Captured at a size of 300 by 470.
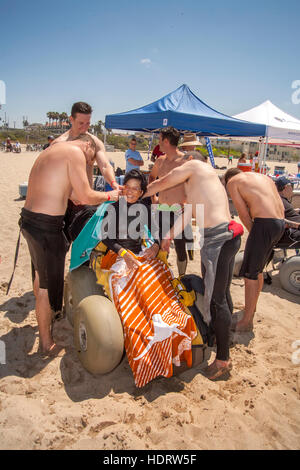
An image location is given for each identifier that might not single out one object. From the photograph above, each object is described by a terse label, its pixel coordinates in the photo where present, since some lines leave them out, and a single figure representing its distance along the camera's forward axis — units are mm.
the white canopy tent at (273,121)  9441
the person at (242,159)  13837
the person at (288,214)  4469
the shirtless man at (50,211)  2652
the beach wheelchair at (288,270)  4406
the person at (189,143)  5039
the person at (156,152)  8175
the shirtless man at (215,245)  2629
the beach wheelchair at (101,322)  2438
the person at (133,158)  8656
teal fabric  2988
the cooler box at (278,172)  15919
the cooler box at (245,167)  6032
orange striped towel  2396
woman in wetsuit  3045
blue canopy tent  7125
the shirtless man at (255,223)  3316
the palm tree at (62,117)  84262
